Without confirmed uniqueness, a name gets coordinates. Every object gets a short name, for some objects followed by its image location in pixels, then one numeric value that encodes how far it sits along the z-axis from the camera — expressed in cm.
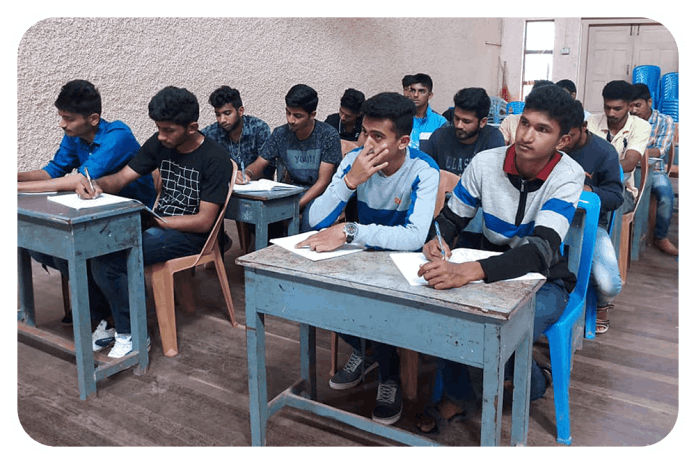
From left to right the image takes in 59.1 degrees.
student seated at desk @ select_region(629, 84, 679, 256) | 421
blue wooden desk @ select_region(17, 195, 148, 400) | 204
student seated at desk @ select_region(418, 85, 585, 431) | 168
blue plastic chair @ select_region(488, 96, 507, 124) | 733
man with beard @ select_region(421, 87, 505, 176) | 296
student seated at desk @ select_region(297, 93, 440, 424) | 174
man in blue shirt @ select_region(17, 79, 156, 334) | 250
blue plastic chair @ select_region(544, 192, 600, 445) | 185
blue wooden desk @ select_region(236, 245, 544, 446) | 137
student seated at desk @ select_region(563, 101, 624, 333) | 251
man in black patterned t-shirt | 237
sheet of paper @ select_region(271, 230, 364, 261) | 165
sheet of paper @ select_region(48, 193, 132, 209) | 217
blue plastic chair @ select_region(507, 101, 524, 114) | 796
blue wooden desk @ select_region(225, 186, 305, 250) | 281
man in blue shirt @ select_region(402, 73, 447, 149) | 407
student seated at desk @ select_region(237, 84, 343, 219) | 332
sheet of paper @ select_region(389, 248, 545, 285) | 150
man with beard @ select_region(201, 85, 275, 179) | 358
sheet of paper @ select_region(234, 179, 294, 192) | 292
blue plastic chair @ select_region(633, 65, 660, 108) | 927
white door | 946
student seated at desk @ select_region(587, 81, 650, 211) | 335
